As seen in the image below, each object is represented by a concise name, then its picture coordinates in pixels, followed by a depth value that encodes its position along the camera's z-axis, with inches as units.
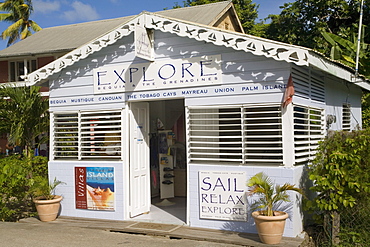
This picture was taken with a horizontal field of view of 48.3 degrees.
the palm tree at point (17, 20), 1357.0
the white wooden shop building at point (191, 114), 278.8
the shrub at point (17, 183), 355.6
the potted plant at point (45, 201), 337.1
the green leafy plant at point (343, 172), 255.3
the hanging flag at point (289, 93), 263.4
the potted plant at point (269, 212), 251.8
